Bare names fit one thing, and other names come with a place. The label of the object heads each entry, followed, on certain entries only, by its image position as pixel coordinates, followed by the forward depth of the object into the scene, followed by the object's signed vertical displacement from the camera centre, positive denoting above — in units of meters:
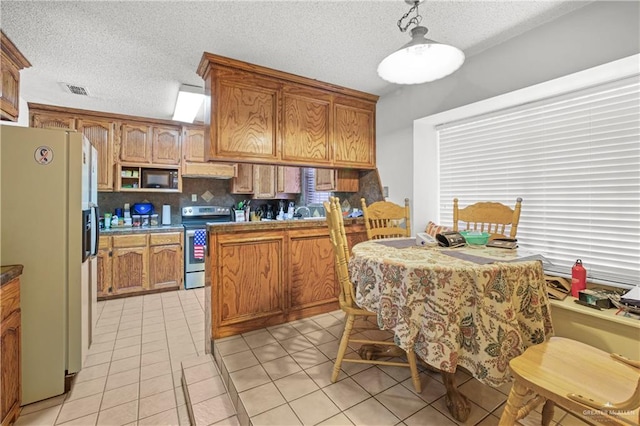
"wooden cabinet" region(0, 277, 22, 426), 1.51 -0.75
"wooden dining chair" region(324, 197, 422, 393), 1.72 -0.39
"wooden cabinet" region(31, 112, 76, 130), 3.53 +1.18
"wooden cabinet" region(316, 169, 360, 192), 3.46 +0.41
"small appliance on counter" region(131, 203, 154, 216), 4.20 +0.09
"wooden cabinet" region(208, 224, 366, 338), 2.29 -0.54
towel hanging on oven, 4.06 -0.40
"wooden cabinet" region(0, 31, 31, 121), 2.11 +1.10
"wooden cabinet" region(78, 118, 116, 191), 3.76 +0.95
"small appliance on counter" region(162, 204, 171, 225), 4.36 +0.00
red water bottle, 1.84 -0.43
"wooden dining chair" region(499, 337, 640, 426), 0.88 -0.58
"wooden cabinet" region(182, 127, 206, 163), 4.29 +1.05
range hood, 4.29 +0.67
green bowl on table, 1.81 -0.16
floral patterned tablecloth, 1.20 -0.42
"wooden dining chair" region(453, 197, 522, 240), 2.00 -0.02
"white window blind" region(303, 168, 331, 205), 4.49 +0.36
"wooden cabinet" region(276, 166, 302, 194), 4.59 +0.56
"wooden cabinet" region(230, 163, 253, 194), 4.48 +0.52
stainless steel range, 4.04 -0.57
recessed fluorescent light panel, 2.97 +1.28
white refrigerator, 1.72 -0.17
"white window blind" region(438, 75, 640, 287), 1.85 +0.30
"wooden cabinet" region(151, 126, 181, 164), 4.12 +1.00
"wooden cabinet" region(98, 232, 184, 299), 3.60 -0.63
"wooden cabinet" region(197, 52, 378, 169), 2.45 +0.93
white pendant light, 1.44 +0.79
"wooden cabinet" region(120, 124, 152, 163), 3.94 +0.99
